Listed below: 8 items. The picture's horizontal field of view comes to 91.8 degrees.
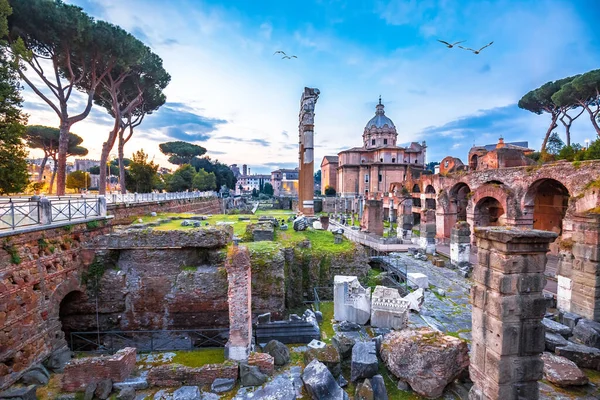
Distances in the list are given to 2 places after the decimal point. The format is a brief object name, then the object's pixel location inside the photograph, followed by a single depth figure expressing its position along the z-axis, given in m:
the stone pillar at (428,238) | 15.91
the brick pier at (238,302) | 6.06
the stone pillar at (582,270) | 7.18
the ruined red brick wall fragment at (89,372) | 5.60
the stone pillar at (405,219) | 20.59
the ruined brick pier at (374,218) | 19.00
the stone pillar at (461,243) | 12.93
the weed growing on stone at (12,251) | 5.95
